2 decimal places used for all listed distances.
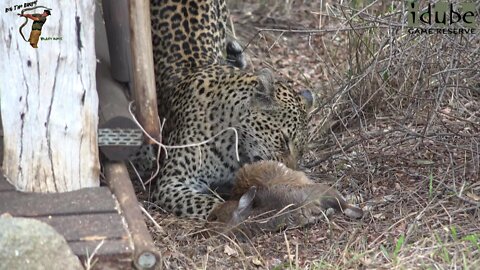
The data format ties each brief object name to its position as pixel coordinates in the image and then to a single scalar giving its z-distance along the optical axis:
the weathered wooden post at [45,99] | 11.56
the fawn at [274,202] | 12.77
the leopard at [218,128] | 14.20
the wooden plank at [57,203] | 11.23
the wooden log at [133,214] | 10.57
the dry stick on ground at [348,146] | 14.23
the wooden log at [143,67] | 12.87
